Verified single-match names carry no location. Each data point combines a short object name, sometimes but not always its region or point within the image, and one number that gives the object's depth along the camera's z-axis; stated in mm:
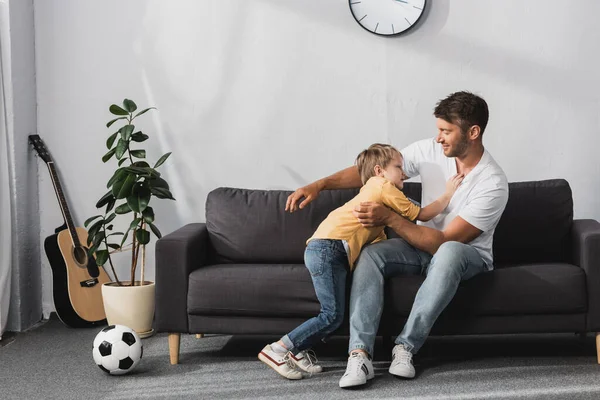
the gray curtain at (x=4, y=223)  3582
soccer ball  2773
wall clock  3807
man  2695
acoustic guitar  3758
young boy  2756
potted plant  3520
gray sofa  2818
